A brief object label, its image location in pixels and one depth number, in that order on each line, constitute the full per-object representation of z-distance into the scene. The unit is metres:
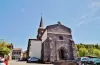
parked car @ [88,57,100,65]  8.21
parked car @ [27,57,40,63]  16.26
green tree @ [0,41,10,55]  21.71
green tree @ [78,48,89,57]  25.82
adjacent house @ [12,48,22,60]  44.08
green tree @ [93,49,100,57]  26.12
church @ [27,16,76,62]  17.11
